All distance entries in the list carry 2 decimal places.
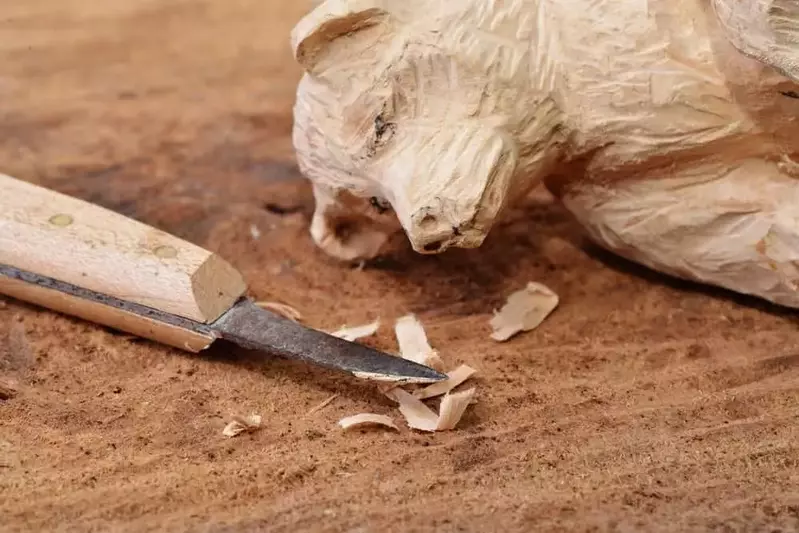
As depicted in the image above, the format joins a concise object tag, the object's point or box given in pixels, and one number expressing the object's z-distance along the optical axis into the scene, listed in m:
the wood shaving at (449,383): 0.39
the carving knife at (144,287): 0.39
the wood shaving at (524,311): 0.41
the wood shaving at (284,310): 0.41
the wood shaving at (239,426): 0.38
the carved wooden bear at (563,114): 0.39
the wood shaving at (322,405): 0.39
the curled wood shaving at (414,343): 0.40
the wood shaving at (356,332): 0.41
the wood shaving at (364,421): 0.38
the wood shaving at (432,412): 0.38
